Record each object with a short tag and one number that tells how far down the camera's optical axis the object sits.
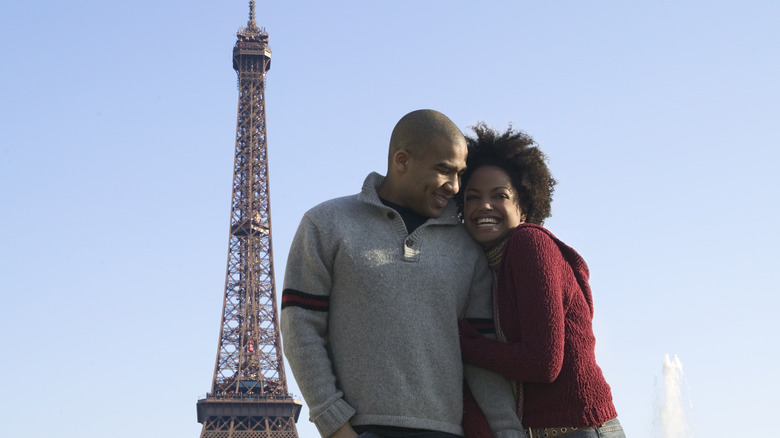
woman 4.81
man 4.89
